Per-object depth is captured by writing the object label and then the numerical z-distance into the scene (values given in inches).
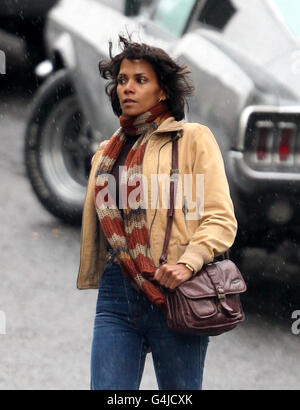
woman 208.5
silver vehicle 366.3
